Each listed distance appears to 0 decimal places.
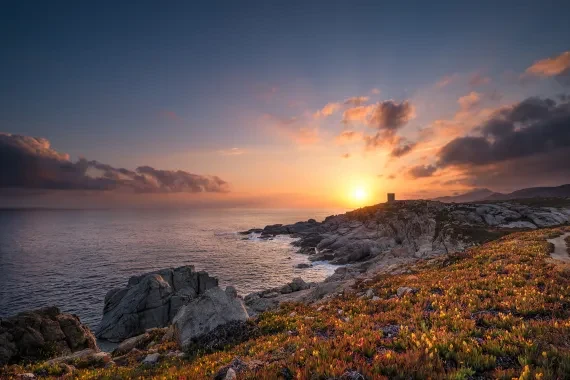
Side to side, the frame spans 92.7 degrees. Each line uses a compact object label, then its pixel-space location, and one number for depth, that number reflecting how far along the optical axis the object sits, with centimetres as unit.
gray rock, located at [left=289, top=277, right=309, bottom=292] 4923
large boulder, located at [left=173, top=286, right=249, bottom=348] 1514
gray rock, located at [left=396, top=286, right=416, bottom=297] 1653
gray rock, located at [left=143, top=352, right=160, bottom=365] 1313
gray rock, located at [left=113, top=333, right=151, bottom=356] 1855
